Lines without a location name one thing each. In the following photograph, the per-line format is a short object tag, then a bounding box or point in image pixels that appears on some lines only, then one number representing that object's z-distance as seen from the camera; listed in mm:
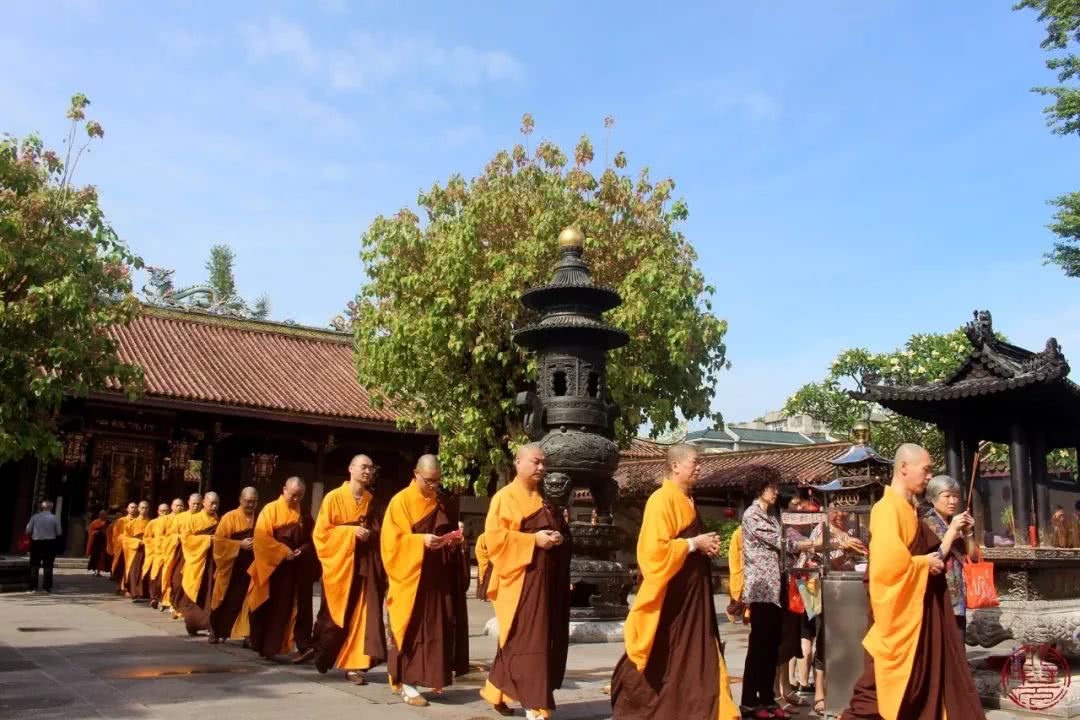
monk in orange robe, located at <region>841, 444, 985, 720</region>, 4434
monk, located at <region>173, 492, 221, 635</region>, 9641
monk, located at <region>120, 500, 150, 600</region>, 14688
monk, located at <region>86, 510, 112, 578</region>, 19047
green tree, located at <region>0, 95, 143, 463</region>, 13035
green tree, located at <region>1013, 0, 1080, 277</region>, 16484
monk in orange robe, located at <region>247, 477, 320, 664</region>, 7738
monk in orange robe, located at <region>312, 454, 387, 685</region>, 6656
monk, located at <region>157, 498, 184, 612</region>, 12250
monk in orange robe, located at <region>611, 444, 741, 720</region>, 4867
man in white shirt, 14602
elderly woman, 5328
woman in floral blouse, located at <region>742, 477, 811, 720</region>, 5723
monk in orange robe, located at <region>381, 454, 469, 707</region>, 6062
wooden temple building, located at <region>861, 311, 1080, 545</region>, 8430
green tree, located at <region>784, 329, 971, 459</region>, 26781
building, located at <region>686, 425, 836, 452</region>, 55938
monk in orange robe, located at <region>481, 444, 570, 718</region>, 5379
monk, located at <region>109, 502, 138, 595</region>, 16203
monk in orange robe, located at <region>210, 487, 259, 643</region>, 8750
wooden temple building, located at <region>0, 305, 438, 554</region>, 18906
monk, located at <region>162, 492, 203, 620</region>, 10992
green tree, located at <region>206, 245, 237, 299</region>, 51653
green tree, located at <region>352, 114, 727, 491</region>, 14414
